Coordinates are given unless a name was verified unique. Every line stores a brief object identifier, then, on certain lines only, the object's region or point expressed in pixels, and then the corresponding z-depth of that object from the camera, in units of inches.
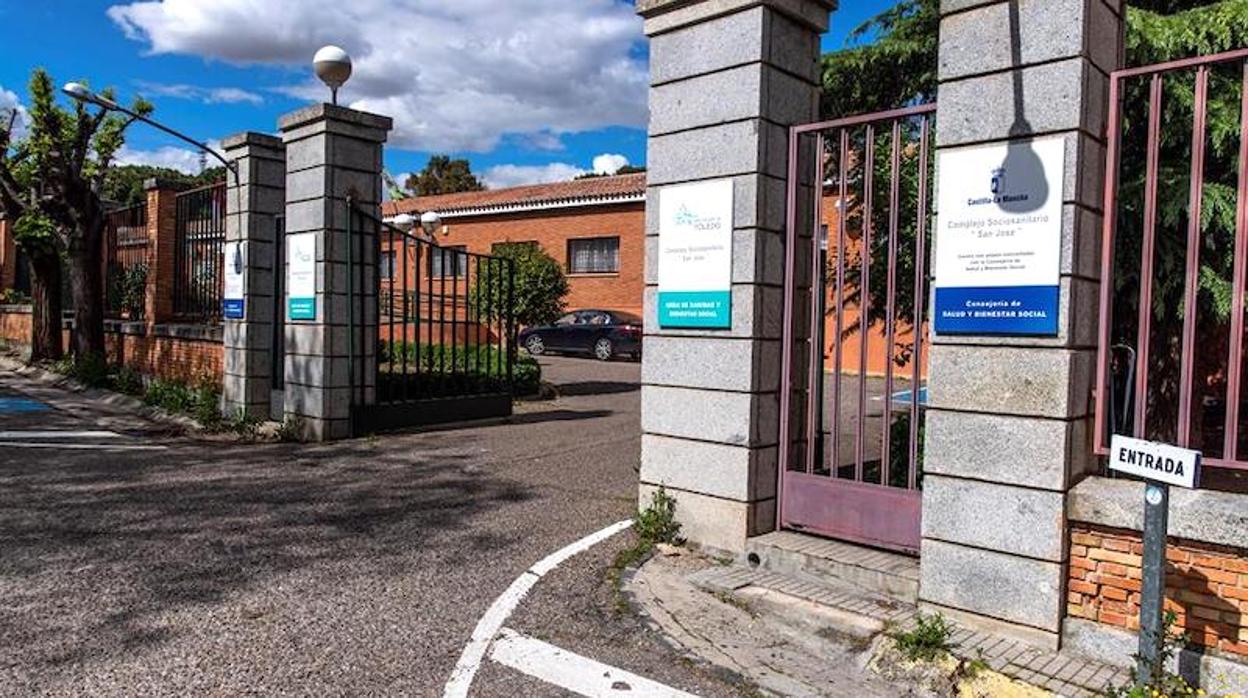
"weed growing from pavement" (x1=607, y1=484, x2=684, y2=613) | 219.9
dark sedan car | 941.8
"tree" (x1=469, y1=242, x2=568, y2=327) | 654.5
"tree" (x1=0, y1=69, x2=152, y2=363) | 587.2
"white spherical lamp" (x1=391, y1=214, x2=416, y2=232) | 678.1
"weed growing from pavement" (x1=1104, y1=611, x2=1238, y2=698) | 130.8
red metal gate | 186.5
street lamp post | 423.8
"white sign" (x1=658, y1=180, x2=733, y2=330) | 211.0
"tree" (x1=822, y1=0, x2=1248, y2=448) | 221.1
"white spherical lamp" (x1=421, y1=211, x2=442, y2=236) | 622.9
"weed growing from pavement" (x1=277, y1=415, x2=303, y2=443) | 385.4
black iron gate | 388.2
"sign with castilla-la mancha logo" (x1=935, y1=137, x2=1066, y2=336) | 152.7
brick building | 1045.2
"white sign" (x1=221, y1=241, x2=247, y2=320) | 416.2
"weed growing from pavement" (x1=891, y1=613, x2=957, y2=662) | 151.9
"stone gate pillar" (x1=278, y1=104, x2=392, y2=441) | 374.0
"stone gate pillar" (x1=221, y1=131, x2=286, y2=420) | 413.4
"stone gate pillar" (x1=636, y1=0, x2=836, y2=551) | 206.1
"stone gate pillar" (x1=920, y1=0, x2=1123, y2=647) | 151.2
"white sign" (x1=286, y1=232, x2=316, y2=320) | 378.3
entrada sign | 122.6
